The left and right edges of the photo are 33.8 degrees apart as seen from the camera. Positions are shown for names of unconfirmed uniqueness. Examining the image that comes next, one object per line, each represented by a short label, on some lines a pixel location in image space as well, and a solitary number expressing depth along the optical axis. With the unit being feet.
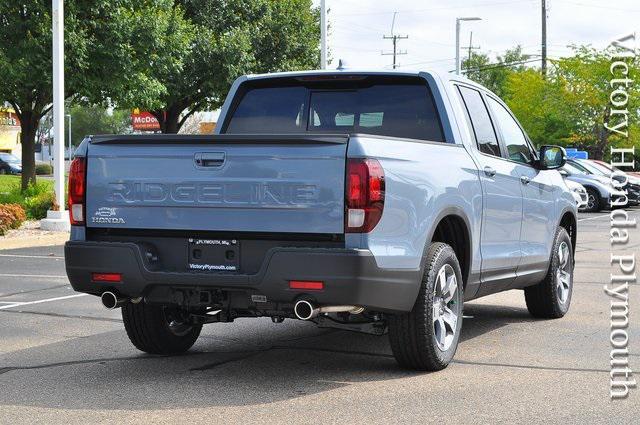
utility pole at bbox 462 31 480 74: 351.01
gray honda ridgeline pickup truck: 19.89
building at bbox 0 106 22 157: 304.91
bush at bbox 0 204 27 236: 62.23
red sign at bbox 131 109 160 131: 291.99
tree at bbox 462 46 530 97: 384.06
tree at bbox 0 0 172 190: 80.38
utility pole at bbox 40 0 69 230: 65.26
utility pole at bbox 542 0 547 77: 202.63
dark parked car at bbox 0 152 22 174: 230.07
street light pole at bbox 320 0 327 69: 100.40
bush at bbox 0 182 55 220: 71.31
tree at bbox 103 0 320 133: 120.63
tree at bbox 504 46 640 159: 172.14
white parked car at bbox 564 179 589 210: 104.01
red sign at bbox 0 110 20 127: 262.47
